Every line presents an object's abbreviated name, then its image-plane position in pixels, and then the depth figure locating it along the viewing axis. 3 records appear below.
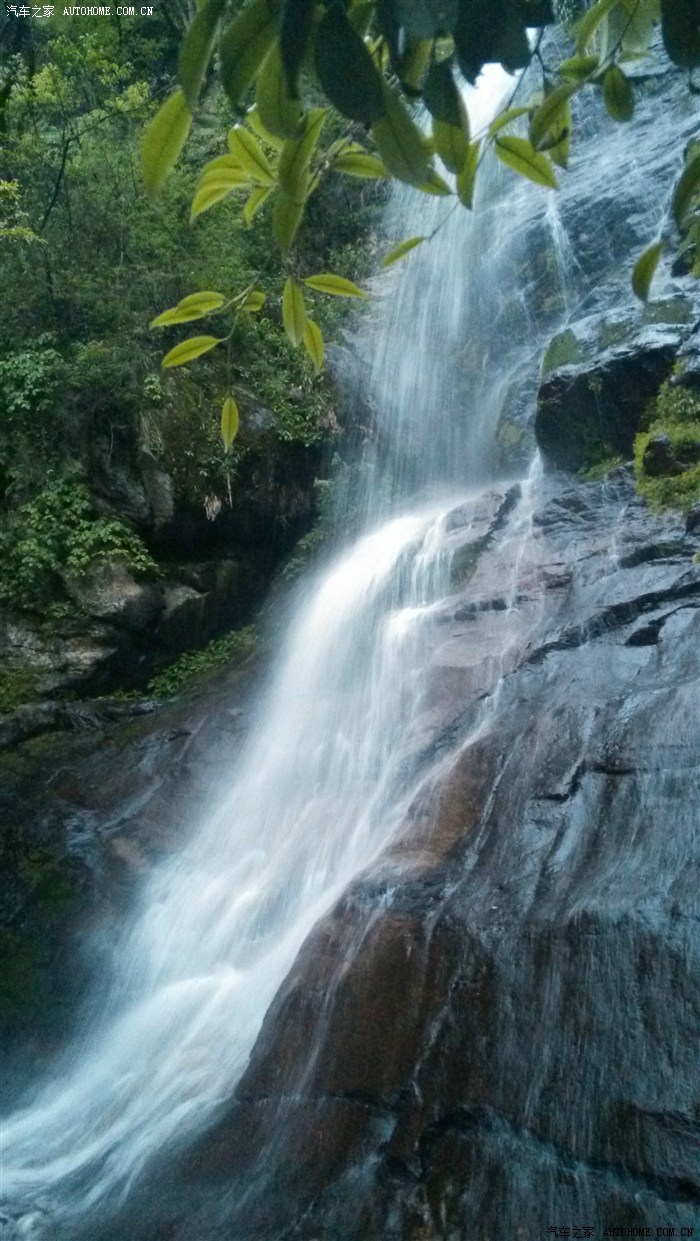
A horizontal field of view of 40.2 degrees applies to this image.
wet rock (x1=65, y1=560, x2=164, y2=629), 10.14
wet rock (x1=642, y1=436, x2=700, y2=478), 8.03
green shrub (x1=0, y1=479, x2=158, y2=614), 10.15
